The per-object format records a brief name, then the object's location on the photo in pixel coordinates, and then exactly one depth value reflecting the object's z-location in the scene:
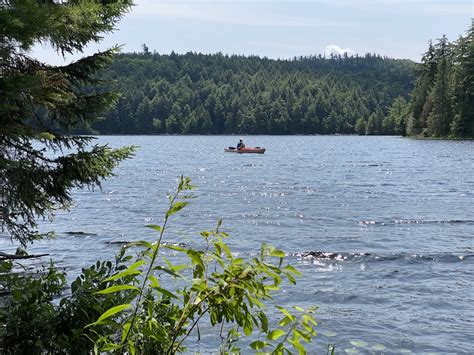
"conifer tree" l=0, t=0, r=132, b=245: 6.44
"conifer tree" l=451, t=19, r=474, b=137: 87.81
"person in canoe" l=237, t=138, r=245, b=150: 67.70
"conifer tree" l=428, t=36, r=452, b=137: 92.69
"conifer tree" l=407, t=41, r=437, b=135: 102.94
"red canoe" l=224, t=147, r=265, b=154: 67.75
